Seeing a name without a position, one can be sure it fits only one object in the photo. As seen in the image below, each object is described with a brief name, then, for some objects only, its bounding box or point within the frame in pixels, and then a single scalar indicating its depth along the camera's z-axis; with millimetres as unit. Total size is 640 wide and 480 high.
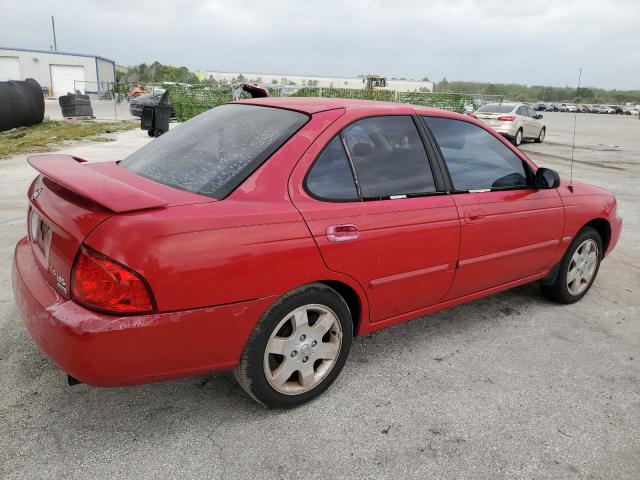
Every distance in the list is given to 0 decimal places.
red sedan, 2145
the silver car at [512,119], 18109
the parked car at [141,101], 24656
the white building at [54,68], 52469
